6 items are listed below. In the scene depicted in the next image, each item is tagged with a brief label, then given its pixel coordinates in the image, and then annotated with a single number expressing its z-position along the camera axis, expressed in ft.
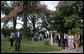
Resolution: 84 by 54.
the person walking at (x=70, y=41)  22.14
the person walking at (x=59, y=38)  22.96
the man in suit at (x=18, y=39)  17.51
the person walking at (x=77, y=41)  20.72
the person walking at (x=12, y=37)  19.66
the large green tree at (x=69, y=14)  29.20
